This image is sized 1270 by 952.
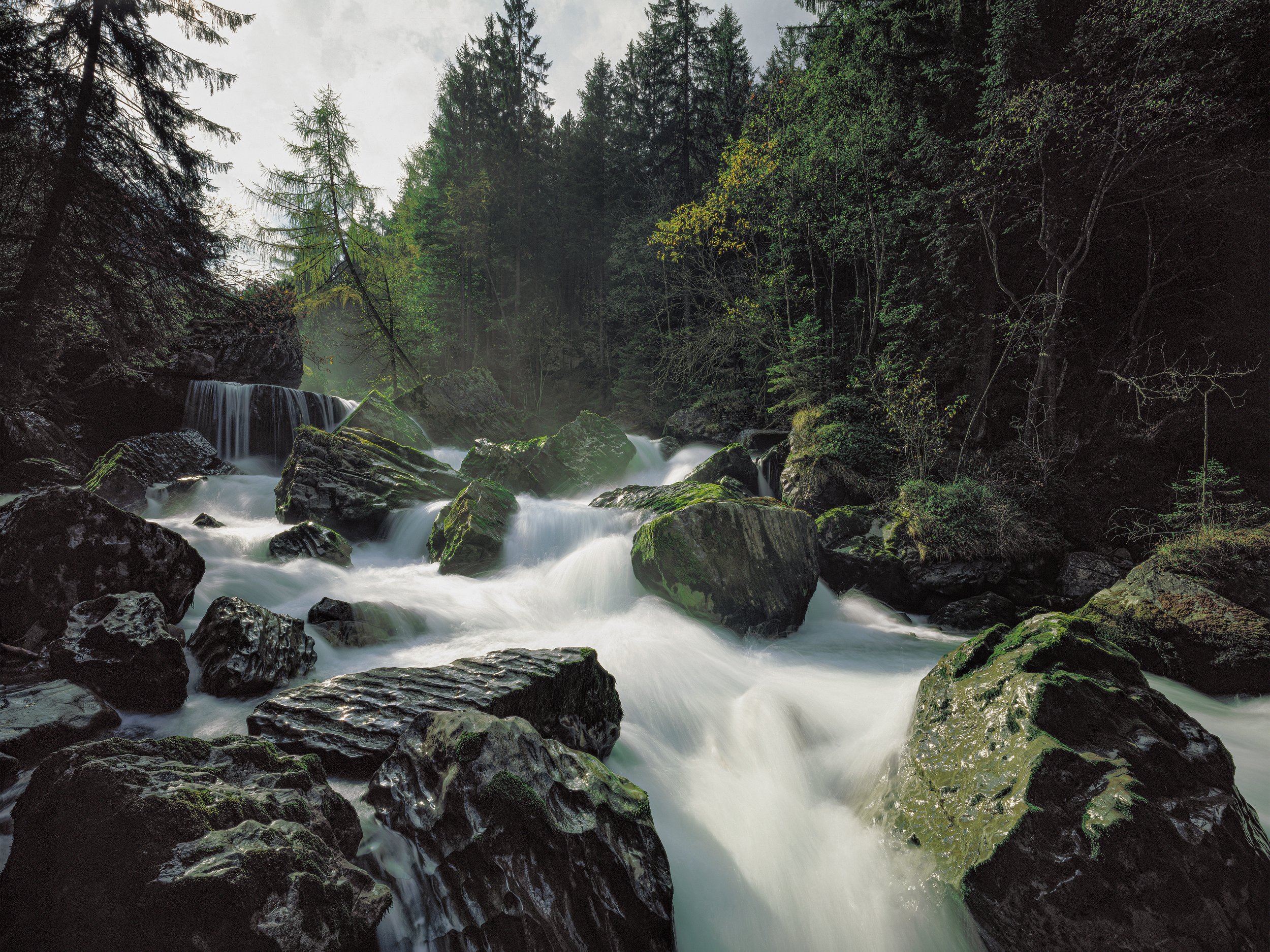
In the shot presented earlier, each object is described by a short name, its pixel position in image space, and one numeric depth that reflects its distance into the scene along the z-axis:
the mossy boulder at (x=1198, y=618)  4.98
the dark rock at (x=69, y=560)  3.43
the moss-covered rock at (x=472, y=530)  7.58
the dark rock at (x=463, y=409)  16.92
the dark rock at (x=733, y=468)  11.07
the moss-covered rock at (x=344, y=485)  8.45
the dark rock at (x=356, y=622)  4.66
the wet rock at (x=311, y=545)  6.77
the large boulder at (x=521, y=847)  1.89
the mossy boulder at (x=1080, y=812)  1.92
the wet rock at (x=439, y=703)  2.72
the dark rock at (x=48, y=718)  2.27
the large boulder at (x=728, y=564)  6.07
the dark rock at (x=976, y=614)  7.09
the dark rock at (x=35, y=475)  6.55
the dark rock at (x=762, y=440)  14.59
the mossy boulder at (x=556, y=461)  12.06
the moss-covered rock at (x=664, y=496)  7.68
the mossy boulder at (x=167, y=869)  1.32
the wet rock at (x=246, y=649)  3.44
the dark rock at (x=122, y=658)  2.97
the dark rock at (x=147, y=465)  8.20
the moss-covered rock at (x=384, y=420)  12.23
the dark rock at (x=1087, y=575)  7.31
